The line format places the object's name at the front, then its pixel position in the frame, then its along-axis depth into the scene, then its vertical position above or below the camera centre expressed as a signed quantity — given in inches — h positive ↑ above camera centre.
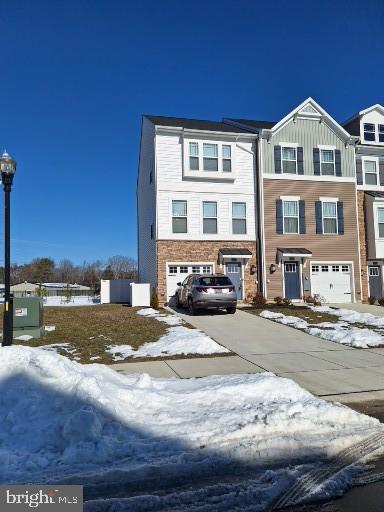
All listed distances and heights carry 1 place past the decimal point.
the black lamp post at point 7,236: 363.6 +44.5
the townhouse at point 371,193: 904.9 +193.9
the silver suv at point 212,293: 622.2 -18.9
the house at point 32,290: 1686.5 -29.0
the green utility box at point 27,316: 444.5 -35.8
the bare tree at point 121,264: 3244.8 +150.8
